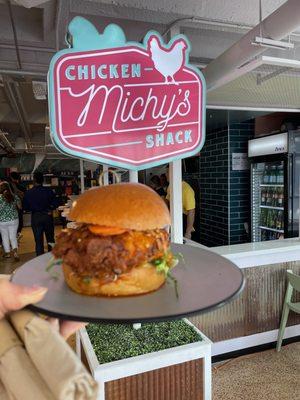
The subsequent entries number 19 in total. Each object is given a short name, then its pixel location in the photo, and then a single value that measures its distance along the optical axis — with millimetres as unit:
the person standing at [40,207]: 6551
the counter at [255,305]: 3168
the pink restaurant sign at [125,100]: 1468
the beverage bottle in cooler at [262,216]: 5191
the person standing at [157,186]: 5871
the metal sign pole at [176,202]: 2398
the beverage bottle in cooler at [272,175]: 4883
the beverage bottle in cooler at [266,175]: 5052
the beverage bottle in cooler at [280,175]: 4684
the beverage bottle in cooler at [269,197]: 5014
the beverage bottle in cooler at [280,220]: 4688
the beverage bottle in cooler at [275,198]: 4827
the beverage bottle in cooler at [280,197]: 4695
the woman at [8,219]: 6930
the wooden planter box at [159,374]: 1920
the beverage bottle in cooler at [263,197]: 5178
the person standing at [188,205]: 4934
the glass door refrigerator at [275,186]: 4391
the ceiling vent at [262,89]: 2056
